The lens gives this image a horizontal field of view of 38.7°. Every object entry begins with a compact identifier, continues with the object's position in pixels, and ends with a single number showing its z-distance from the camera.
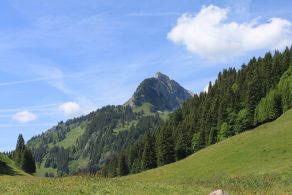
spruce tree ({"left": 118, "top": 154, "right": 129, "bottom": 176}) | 163.02
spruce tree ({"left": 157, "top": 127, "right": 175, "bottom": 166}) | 134.00
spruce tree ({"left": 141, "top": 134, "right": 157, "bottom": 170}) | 140.25
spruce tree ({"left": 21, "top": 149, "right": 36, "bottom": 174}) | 155.94
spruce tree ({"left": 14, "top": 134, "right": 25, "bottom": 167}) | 157.95
